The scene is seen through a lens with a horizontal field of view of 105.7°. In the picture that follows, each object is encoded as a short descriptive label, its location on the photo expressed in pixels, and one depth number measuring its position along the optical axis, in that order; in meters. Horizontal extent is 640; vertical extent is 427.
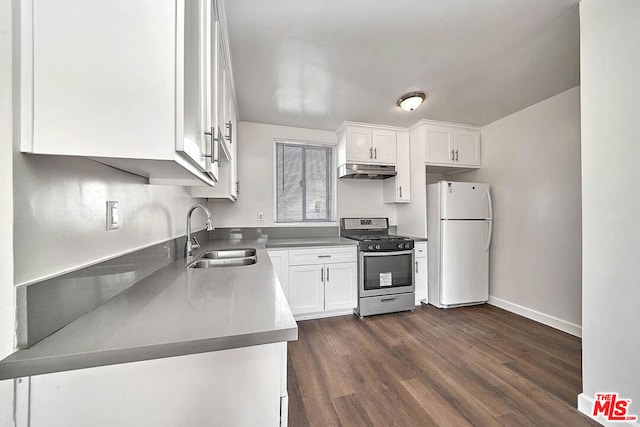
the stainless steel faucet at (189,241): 1.67
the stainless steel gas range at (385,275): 2.75
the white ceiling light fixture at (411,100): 2.39
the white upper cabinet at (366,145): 3.08
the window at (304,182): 3.24
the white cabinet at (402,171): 3.28
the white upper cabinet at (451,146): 3.08
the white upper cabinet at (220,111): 1.11
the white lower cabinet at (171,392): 0.56
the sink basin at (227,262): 1.74
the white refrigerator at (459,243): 2.94
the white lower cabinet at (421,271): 3.04
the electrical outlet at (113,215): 0.86
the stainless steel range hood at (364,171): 3.07
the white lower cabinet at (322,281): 2.62
